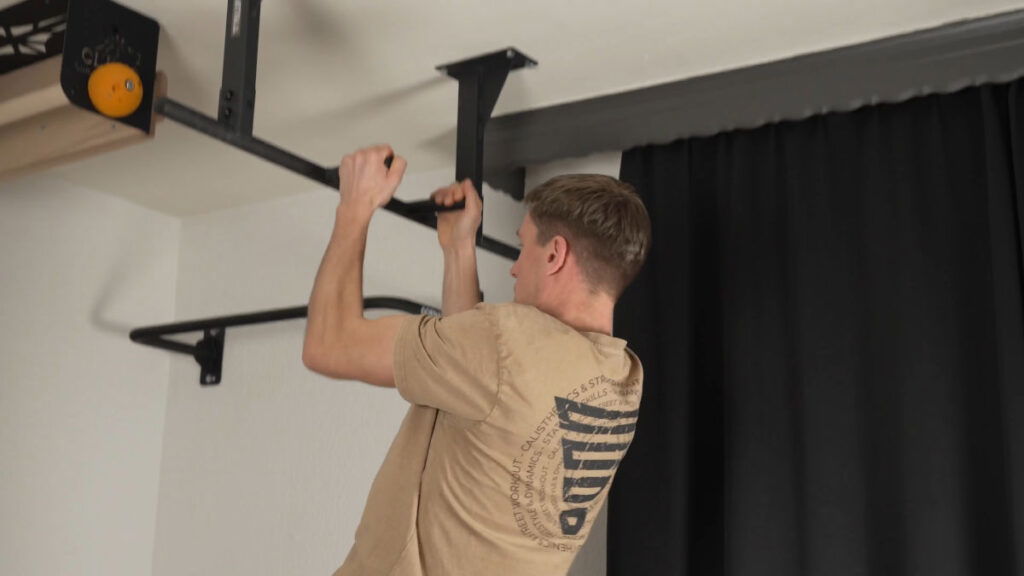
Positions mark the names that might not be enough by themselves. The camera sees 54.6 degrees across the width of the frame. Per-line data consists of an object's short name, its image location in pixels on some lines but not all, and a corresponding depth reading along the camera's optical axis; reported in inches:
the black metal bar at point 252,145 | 59.4
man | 58.1
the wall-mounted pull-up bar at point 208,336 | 98.8
